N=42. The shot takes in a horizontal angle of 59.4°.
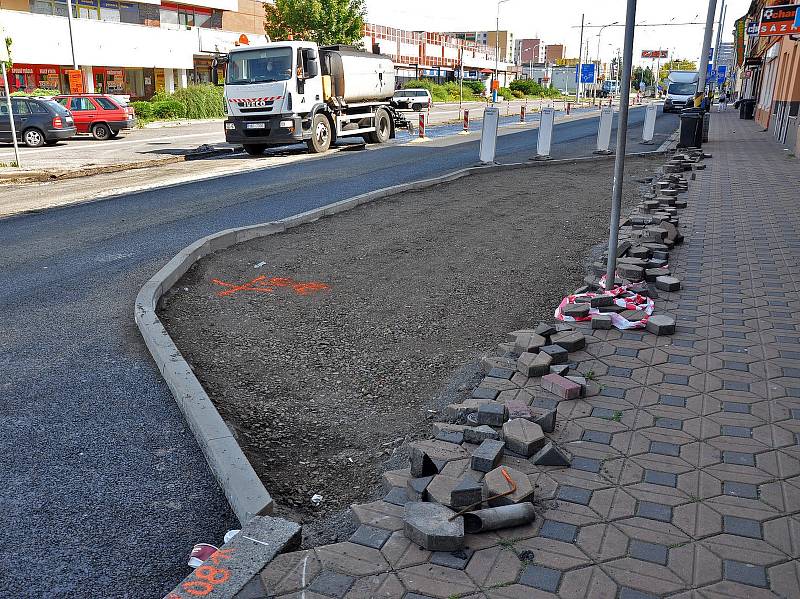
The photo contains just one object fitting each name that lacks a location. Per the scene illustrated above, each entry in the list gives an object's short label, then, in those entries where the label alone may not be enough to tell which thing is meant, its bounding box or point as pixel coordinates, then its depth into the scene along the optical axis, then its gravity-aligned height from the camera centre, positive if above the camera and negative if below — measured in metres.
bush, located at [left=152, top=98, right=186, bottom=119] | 39.25 -0.94
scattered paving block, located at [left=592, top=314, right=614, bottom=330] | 5.51 -1.71
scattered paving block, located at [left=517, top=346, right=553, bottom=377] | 4.62 -1.72
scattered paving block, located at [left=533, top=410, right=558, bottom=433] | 3.86 -1.72
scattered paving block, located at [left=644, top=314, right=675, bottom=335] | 5.37 -1.69
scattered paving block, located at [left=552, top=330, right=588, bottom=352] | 5.04 -1.70
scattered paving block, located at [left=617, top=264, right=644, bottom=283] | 6.82 -1.65
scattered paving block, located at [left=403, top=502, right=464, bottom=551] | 2.87 -1.73
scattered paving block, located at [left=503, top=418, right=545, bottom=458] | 3.59 -1.70
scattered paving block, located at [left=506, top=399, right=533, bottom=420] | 3.99 -1.74
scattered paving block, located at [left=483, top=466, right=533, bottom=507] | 3.12 -1.71
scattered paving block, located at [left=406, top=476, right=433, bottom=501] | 3.21 -1.75
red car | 27.11 -0.85
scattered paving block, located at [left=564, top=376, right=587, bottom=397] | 4.37 -1.73
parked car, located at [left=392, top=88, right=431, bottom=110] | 48.00 -0.21
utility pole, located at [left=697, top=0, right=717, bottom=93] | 22.80 +1.61
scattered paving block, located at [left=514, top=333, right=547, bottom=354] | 4.95 -1.70
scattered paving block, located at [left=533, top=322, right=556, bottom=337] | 5.18 -1.67
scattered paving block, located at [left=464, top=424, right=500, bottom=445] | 3.69 -1.72
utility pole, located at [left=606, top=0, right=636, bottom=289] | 5.41 -0.39
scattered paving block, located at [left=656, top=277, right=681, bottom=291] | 6.56 -1.69
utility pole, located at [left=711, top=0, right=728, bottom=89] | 44.91 +4.85
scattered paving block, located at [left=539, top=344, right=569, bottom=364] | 4.82 -1.71
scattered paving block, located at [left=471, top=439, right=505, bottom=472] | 3.41 -1.70
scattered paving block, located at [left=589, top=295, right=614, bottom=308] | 5.83 -1.64
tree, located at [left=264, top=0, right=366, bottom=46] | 50.34 +5.15
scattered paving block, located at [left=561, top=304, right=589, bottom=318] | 5.79 -1.72
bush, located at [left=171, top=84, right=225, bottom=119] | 40.12 -0.45
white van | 46.03 +0.52
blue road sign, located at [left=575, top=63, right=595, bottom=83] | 64.62 +2.00
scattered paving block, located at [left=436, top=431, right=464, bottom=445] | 3.77 -1.78
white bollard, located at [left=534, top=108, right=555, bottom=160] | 19.42 -1.05
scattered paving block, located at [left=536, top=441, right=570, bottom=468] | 3.53 -1.75
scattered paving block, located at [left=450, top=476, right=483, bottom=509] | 3.06 -1.68
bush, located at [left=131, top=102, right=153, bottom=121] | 37.88 -0.97
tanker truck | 20.31 +0.00
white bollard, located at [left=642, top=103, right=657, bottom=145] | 24.68 -1.05
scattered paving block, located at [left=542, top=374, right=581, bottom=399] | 4.30 -1.74
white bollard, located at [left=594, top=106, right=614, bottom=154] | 20.58 -1.01
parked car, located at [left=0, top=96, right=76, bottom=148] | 23.88 -0.96
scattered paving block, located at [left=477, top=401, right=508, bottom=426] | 3.85 -1.69
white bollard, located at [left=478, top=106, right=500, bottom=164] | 17.19 -0.96
